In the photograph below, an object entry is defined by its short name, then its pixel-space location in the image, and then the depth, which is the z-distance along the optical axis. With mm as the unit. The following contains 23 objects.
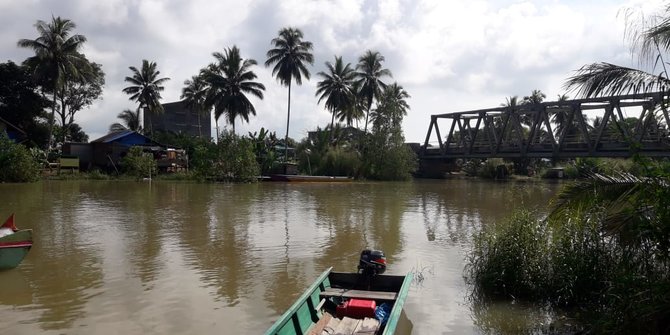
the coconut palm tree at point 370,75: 57188
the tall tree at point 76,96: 51375
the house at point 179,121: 64188
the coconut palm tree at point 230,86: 48406
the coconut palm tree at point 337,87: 55188
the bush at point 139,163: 38750
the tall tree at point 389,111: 52469
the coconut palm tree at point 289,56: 50469
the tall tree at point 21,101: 44531
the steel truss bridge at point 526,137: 40219
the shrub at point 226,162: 39844
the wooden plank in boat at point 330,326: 6086
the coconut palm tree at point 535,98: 72194
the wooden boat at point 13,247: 9422
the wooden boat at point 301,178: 42062
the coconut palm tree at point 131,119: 60250
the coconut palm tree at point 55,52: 39250
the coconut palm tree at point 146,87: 54312
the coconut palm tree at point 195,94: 55053
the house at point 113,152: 43375
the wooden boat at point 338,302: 5801
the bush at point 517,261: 7836
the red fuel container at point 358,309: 6535
